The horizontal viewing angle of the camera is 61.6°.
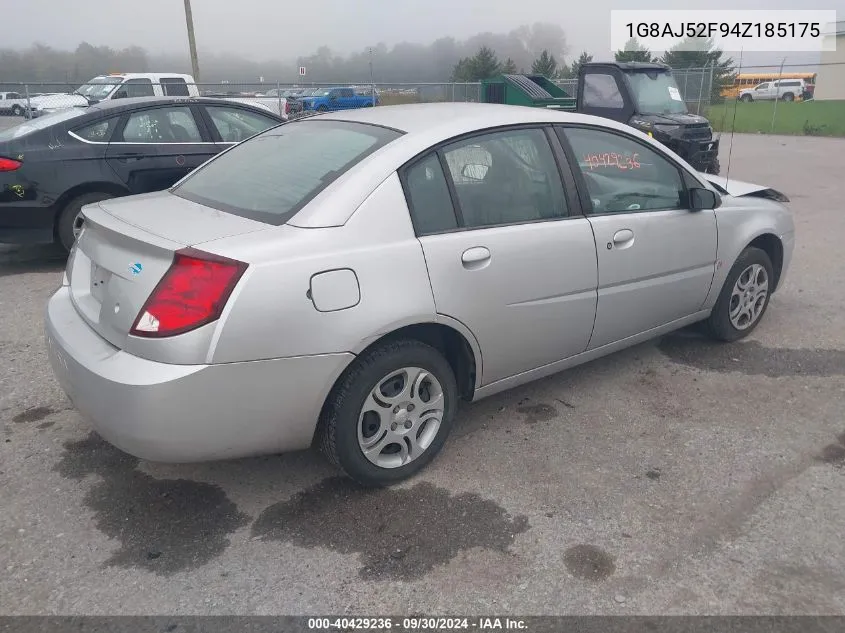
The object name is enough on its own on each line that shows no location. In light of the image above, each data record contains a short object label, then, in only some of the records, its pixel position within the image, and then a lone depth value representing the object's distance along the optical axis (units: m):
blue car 27.87
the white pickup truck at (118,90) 17.44
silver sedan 2.51
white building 41.53
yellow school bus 50.22
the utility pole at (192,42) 24.25
